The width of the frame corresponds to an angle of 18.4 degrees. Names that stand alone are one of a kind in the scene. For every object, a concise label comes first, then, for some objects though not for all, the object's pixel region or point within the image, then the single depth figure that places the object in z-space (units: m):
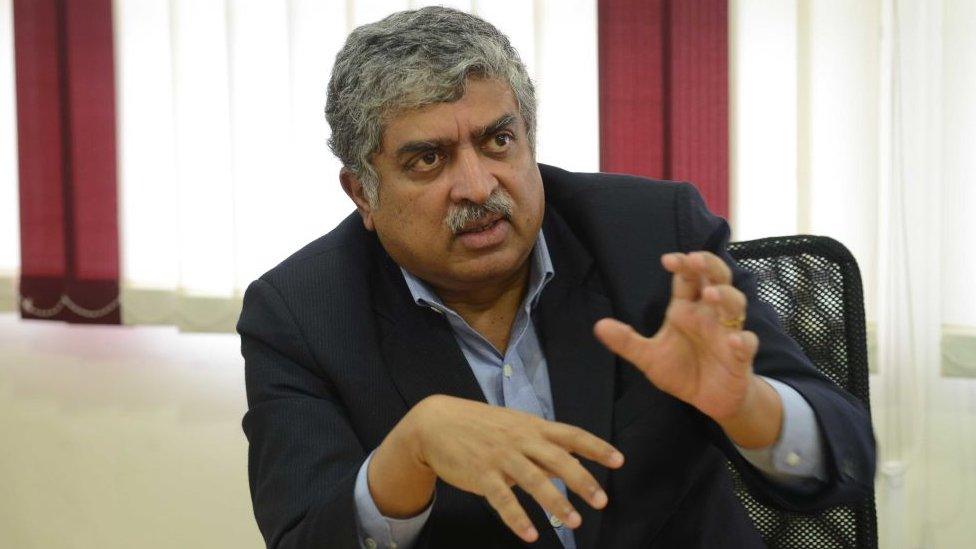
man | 2.78
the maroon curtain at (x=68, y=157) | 3.82
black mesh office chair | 2.96
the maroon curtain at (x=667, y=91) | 3.55
